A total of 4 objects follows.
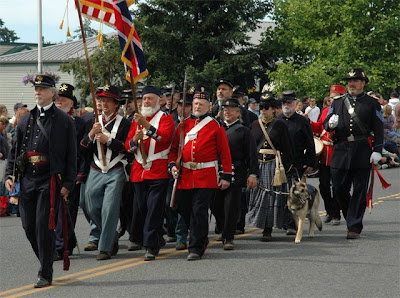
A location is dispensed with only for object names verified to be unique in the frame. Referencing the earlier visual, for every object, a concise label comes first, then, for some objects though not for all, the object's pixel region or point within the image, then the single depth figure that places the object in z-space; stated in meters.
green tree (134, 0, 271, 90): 41.78
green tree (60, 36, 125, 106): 40.00
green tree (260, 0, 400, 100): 45.59
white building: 65.91
